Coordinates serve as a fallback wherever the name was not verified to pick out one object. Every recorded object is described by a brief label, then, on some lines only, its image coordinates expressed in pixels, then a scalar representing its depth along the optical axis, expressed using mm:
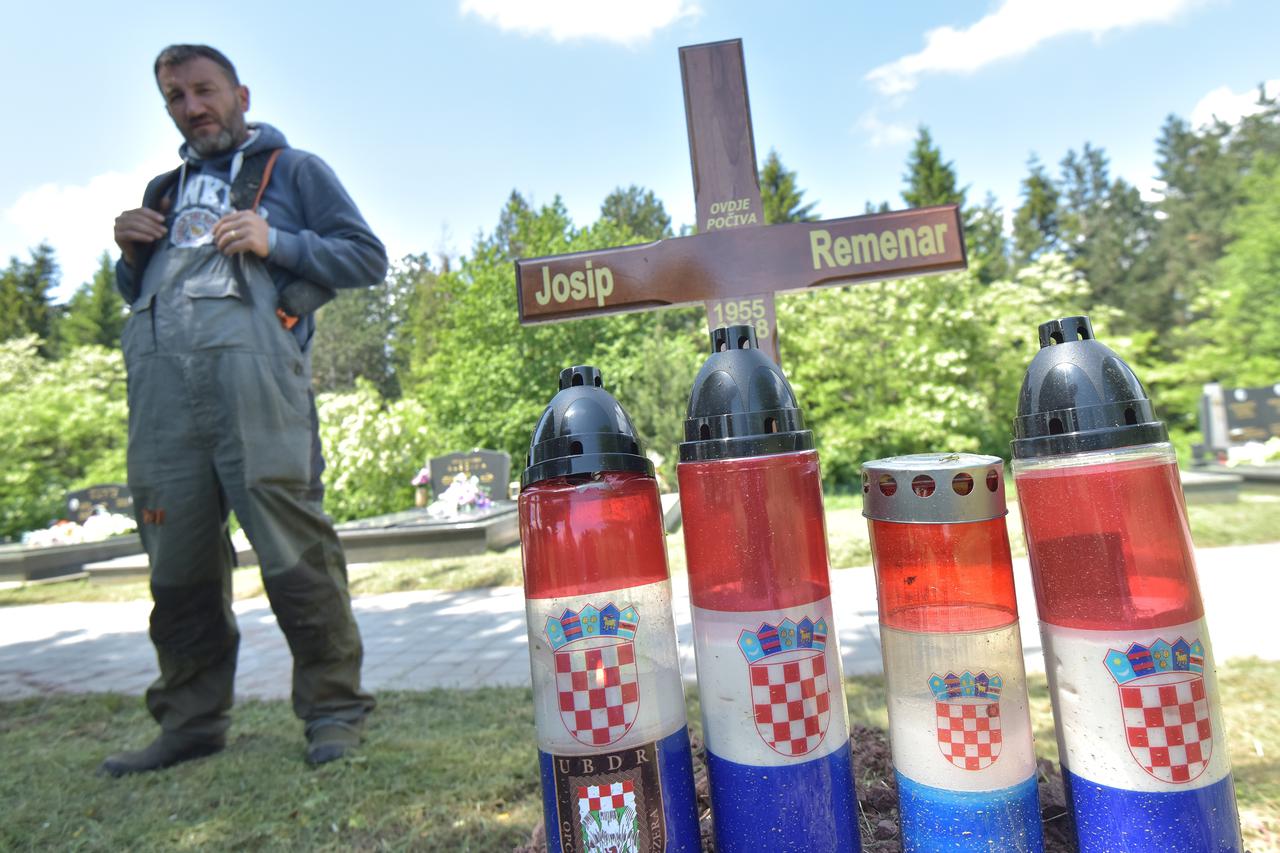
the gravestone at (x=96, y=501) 10898
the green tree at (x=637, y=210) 30453
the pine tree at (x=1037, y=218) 31266
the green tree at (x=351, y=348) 30688
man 2115
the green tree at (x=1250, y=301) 14875
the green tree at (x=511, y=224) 21616
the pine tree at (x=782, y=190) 28000
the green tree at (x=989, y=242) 24219
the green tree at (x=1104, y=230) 27125
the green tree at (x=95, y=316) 30859
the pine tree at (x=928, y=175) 27739
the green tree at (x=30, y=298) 32000
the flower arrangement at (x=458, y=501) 9008
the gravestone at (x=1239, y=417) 9680
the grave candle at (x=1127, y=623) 749
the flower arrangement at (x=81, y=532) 9473
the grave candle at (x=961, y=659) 793
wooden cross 1586
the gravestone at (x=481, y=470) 10516
